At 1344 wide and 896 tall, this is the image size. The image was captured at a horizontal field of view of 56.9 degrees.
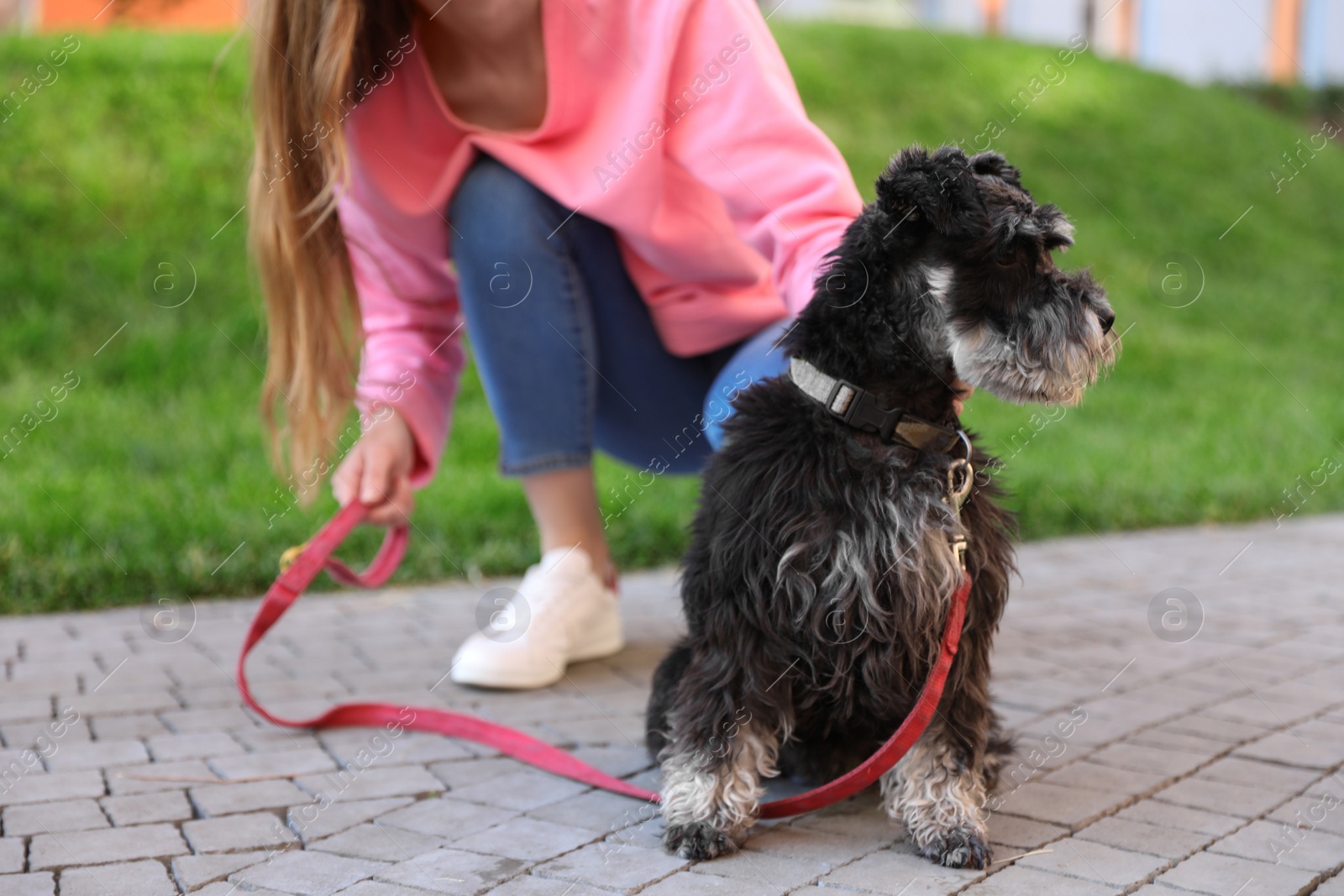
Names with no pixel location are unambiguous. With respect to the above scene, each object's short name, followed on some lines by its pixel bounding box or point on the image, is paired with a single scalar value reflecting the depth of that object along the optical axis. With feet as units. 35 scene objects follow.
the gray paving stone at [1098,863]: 7.38
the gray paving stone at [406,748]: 9.58
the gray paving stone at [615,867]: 7.39
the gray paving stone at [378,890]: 7.18
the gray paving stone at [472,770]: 9.18
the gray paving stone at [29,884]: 7.13
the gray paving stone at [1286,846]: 7.59
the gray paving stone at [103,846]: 7.63
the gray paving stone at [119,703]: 10.59
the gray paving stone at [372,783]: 8.88
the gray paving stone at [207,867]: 7.38
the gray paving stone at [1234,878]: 7.19
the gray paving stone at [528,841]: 7.84
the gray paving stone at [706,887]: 7.20
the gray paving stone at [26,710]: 10.29
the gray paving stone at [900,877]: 7.26
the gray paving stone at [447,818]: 8.23
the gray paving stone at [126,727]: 10.01
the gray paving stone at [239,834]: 7.92
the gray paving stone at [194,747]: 9.62
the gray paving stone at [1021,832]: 7.96
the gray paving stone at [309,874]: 7.29
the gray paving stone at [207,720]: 10.29
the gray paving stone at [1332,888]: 7.14
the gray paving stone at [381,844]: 7.79
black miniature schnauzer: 7.48
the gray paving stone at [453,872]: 7.30
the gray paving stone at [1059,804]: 8.38
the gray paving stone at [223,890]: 7.21
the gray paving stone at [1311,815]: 8.18
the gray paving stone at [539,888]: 7.21
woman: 10.67
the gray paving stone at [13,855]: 7.47
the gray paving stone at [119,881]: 7.23
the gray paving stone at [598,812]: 8.34
